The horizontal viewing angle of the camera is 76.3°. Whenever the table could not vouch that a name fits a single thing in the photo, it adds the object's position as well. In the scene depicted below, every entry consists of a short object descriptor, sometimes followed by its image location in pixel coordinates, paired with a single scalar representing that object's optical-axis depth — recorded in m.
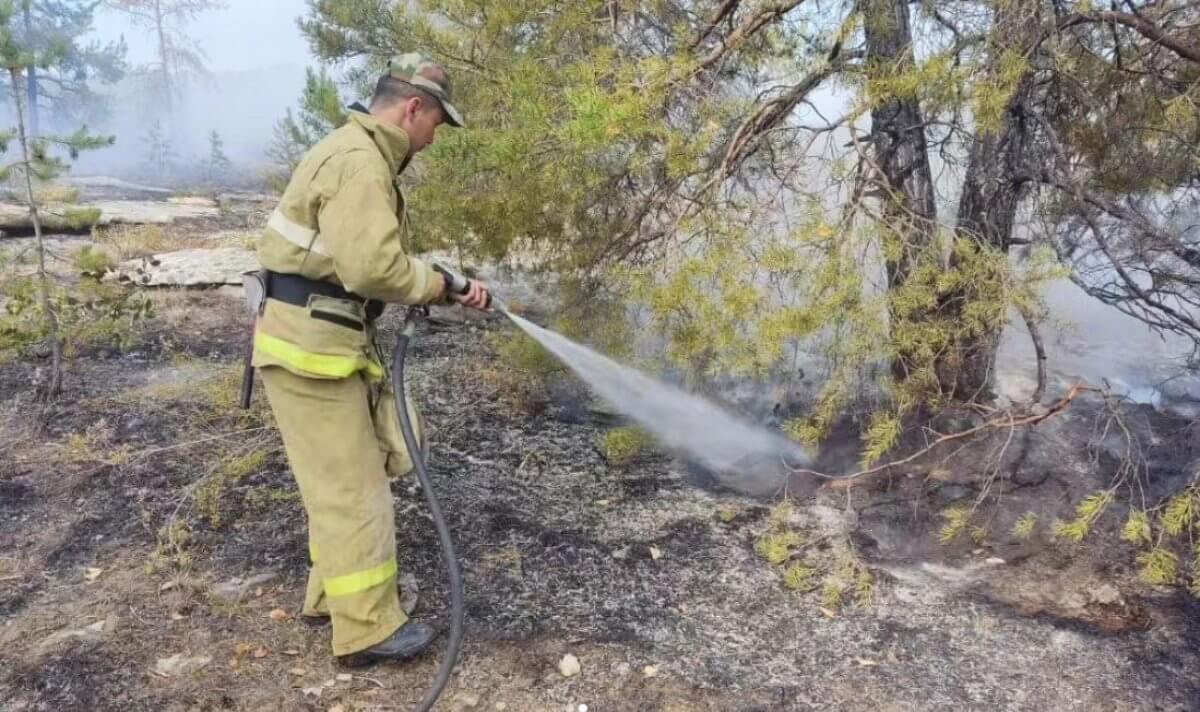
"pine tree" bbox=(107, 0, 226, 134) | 27.23
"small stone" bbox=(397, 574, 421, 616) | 3.06
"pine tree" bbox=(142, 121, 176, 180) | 27.03
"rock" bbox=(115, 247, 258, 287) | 8.12
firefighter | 2.56
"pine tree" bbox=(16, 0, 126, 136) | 25.98
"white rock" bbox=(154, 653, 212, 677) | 2.69
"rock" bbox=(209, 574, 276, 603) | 3.15
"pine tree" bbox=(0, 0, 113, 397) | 4.70
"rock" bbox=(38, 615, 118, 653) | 2.81
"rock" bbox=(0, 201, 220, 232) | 10.20
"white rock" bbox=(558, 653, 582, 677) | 2.70
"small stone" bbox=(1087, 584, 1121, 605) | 3.11
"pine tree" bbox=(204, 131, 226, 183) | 23.97
